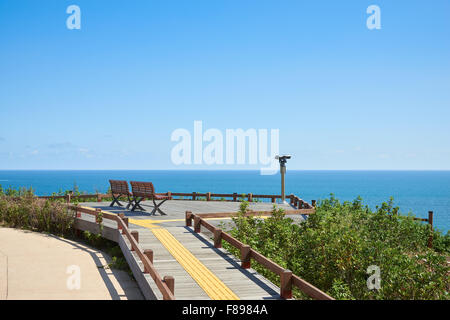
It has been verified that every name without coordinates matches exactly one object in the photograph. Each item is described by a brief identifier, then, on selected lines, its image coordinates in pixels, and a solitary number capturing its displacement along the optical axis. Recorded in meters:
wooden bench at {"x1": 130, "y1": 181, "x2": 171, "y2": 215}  14.72
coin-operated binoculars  20.53
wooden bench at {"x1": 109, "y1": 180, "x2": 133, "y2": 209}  16.20
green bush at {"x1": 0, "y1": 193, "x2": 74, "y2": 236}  14.96
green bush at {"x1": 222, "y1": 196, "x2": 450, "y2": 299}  8.86
